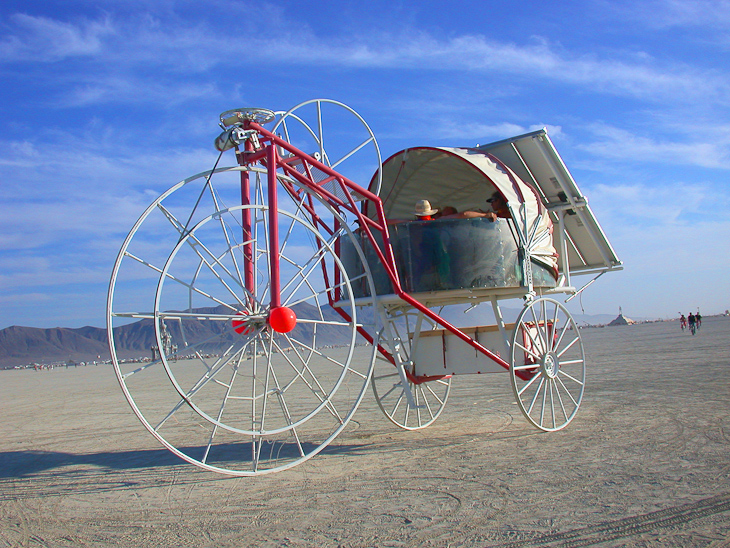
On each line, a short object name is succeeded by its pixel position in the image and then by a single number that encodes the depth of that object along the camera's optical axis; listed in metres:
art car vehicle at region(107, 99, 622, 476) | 7.08
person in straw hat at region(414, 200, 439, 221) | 9.12
